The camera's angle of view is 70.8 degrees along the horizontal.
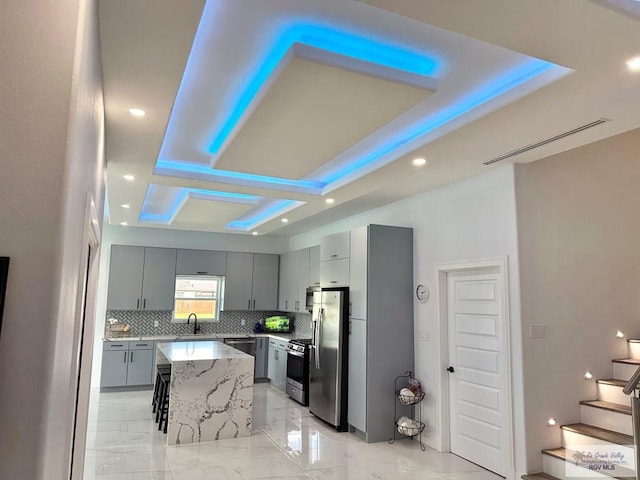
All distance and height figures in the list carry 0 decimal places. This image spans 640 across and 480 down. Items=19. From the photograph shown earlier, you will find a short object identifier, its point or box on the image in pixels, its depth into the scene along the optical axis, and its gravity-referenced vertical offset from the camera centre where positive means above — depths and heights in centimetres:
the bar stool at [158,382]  566 -117
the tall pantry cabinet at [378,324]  505 -29
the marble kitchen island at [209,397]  481 -109
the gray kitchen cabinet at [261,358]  830 -111
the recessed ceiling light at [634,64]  233 +126
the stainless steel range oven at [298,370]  664 -108
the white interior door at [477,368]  418 -65
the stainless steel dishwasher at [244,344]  796 -82
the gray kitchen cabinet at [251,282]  854 +30
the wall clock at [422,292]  510 +9
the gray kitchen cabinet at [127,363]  721 -110
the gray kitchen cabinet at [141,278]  766 +29
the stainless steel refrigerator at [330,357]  543 -73
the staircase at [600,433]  361 -108
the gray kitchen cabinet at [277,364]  755 -114
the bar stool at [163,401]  529 -129
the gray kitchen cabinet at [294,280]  791 +33
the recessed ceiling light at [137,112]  296 +121
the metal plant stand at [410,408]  483 -124
